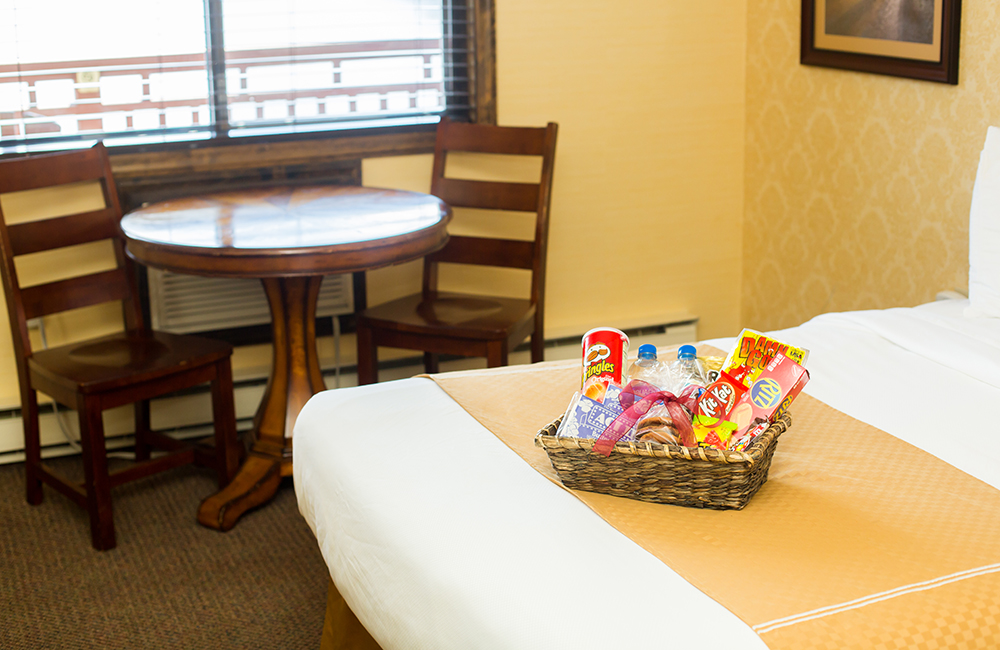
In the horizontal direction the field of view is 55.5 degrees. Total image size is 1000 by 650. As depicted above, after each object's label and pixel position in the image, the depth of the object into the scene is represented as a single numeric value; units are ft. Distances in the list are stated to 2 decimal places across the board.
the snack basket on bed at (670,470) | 4.34
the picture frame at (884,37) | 9.10
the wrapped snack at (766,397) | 4.53
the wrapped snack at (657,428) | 4.44
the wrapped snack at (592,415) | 4.58
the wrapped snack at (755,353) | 4.62
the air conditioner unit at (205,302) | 10.32
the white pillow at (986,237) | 7.15
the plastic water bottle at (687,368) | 5.06
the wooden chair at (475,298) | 9.48
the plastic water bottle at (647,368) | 5.06
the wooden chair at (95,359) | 8.36
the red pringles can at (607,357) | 4.90
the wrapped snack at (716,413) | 4.54
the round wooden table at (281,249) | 7.86
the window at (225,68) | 9.75
